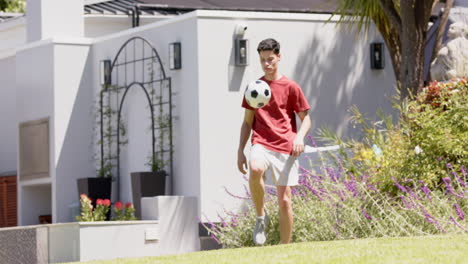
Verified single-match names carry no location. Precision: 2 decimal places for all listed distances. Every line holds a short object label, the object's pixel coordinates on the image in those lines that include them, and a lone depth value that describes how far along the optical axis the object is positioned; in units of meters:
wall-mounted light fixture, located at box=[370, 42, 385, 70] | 16.27
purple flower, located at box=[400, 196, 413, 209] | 10.79
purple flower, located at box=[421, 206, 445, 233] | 10.33
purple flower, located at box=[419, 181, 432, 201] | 10.79
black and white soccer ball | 9.86
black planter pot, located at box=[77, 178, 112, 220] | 16.02
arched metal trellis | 15.40
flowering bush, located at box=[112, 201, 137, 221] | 15.06
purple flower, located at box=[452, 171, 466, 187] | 10.92
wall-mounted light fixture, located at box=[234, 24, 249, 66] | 15.03
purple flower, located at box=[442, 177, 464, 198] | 10.54
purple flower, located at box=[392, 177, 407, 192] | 10.75
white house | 14.86
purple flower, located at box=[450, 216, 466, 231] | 9.78
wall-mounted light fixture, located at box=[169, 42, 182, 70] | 15.12
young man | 9.91
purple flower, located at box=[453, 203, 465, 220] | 10.23
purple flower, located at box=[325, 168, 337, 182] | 11.90
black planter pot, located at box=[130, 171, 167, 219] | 15.03
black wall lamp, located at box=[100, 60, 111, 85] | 16.48
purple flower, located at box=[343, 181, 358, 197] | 11.30
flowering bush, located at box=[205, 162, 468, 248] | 10.69
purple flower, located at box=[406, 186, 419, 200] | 10.81
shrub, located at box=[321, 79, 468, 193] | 11.46
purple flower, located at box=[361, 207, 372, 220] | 10.91
